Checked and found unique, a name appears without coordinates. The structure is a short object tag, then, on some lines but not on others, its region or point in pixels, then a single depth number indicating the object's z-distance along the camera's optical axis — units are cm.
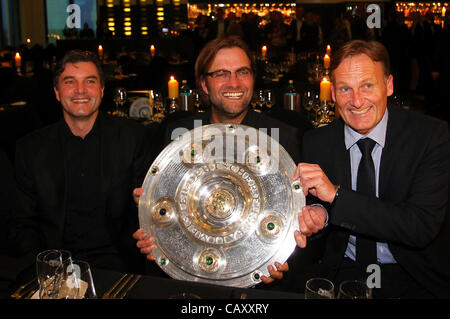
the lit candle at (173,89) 479
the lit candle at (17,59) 779
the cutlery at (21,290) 154
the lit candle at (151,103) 456
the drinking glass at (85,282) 148
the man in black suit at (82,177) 249
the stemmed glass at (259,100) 464
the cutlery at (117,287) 154
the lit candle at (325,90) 446
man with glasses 248
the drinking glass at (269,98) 462
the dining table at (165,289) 152
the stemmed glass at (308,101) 459
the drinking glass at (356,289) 136
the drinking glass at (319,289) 137
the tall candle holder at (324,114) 440
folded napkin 147
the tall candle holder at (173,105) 472
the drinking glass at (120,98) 478
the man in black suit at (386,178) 200
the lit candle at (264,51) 907
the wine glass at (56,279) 147
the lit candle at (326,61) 668
